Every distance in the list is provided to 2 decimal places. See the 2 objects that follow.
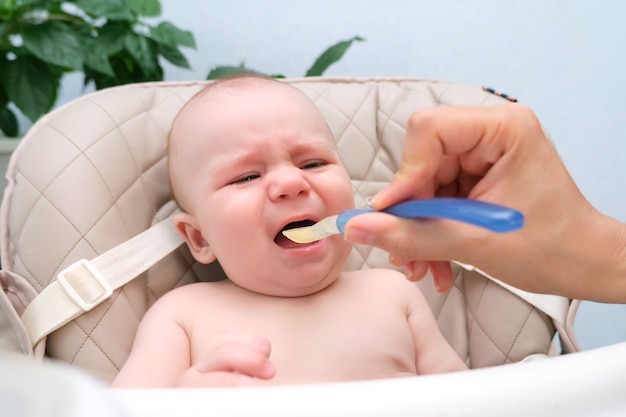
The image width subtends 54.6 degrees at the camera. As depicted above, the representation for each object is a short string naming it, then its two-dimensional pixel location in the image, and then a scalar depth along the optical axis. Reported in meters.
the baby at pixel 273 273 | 0.79
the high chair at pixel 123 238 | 0.83
